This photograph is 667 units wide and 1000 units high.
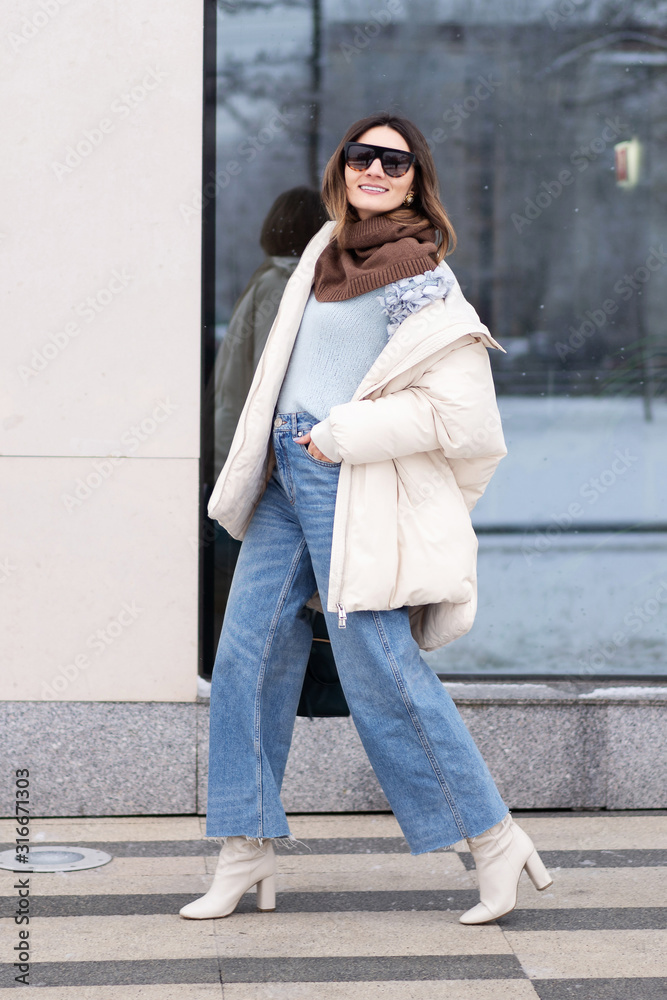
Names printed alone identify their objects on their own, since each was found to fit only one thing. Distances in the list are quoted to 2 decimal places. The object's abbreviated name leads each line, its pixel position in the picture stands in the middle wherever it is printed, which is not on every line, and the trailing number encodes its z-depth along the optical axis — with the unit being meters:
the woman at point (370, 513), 5.98
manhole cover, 7.22
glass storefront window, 8.75
